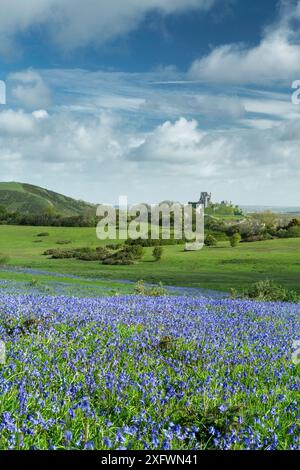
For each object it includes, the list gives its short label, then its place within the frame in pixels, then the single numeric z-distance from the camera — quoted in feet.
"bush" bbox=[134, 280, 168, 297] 77.35
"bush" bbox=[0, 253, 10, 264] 177.17
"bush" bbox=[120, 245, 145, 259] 194.00
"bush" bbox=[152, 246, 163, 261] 188.14
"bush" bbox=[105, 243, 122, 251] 223.90
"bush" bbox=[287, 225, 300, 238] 248.81
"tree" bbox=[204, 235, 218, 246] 233.80
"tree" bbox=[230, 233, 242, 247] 224.33
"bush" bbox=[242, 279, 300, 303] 76.33
